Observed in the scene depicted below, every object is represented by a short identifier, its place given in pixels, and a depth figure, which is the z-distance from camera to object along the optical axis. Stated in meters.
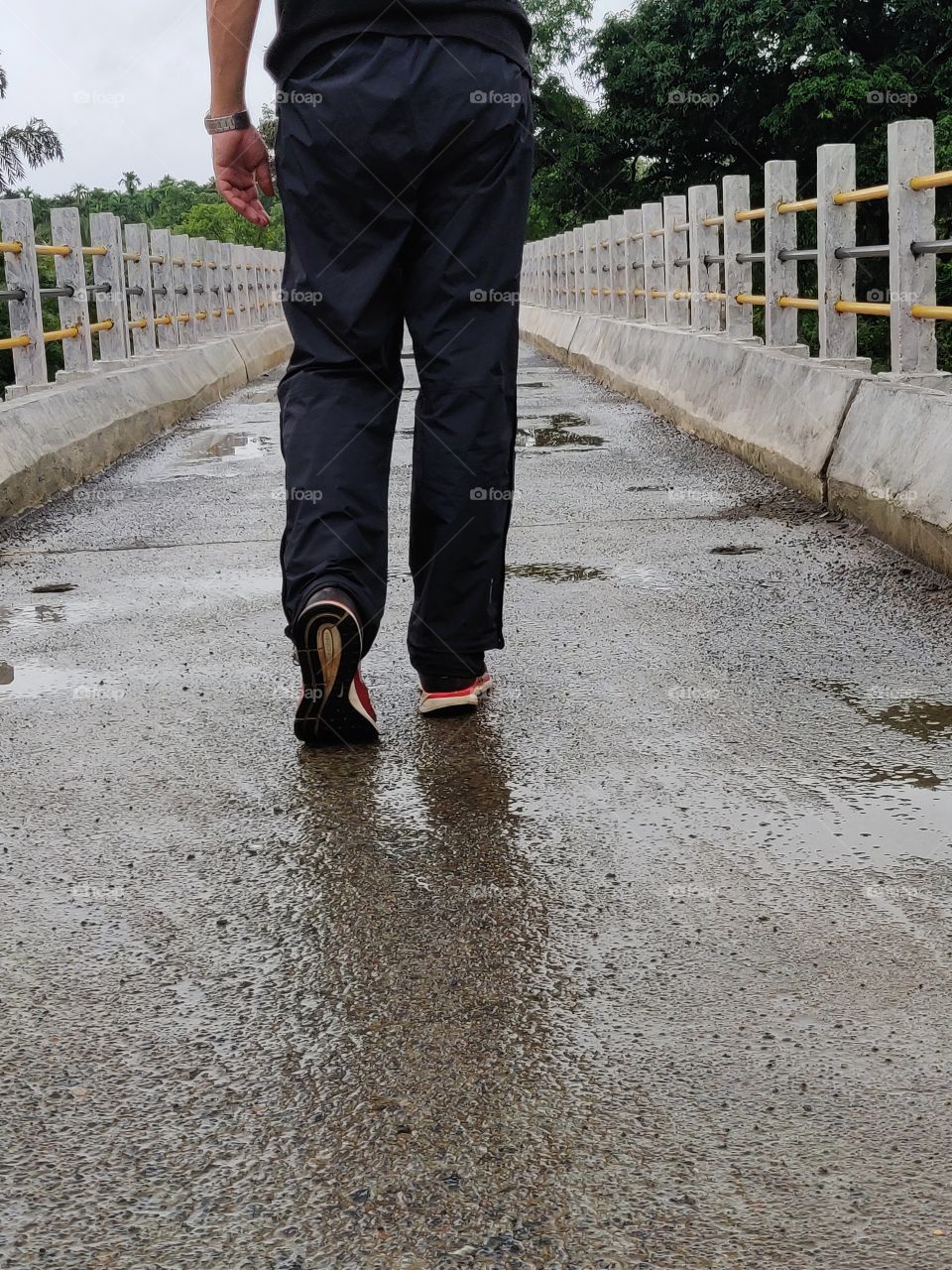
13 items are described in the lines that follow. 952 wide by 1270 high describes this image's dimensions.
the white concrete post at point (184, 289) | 18.72
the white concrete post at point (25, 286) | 10.24
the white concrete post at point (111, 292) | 14.05
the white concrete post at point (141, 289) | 15.84
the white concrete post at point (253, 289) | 27.34
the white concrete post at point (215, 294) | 21.70
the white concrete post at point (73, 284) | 12.25
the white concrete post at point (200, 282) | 20.30
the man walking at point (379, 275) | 3.87
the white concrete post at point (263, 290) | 29.86
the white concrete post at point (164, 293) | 17.45
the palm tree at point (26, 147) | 49.09
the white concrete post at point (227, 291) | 23.25
